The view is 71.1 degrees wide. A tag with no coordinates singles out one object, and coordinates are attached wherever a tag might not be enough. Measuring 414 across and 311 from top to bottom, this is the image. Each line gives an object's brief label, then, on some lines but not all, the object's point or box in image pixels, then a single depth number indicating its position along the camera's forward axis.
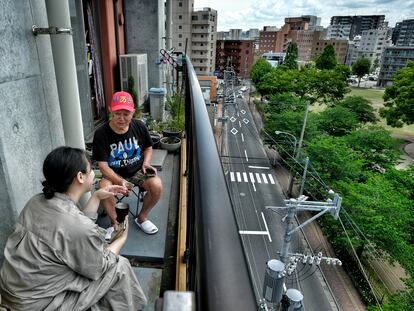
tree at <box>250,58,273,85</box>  36.56
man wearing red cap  2.25
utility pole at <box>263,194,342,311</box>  5.81
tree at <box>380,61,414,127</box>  19.72
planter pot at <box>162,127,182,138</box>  4.32
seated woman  1.10
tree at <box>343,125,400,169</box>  16.55
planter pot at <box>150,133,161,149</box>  4.03
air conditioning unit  5.36
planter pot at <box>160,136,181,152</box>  4.07
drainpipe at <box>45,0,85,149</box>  1.62
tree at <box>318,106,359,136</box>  20.67
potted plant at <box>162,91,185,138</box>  4.39
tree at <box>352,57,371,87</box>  49.72
